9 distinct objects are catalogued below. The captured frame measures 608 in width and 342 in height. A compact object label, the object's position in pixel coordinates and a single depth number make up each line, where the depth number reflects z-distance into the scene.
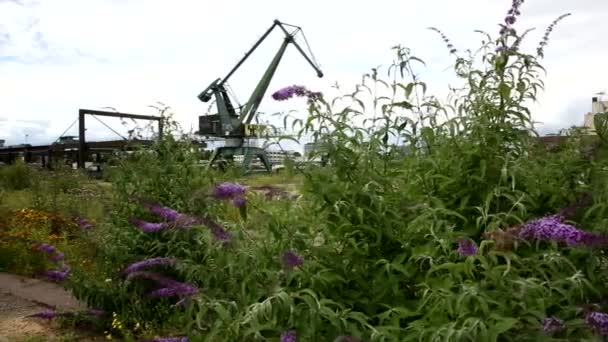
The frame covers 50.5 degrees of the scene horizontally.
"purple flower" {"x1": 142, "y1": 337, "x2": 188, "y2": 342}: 2.52
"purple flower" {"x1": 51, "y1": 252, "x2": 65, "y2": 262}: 4.38
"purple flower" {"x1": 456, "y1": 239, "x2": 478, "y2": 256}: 2.04
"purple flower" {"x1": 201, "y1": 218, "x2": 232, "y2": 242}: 2.55
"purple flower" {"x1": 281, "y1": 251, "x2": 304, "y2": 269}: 2.26
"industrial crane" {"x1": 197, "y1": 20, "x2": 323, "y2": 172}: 35.53
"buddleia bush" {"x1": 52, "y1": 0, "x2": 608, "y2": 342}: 2.01
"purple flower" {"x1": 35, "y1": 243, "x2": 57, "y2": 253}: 4.32
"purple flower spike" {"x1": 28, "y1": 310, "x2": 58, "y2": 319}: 4.25
